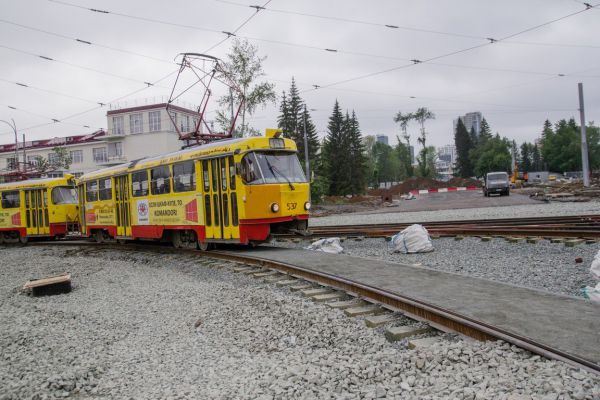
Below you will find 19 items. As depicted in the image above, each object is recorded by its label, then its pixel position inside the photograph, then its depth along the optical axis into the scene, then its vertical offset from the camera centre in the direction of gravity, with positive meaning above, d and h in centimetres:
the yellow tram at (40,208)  2206 +8
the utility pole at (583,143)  3572 +247
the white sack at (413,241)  1123 -129
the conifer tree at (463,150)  12938 +883
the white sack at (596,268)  653 -126
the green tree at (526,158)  13675 +628
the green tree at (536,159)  13496 +575
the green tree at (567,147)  10206 +639
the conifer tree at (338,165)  6212 +330
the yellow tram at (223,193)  1181 +15
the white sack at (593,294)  572 -142
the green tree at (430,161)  9670 +586
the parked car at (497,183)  4041 -18
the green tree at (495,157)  10644 +546
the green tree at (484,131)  13200 +1418
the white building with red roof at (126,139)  6144 +874
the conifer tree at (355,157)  6512 +455
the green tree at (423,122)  9525 +1282
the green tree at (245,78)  3406 +841
